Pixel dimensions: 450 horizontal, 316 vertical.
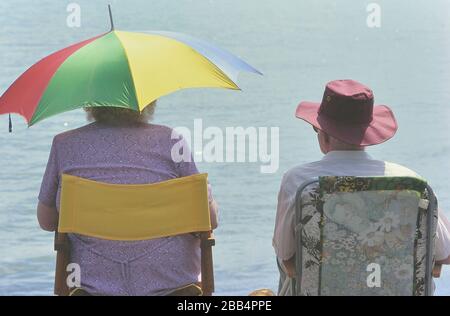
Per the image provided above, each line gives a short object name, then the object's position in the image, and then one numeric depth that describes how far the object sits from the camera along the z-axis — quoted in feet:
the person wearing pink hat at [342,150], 19.17
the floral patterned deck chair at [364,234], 18.20
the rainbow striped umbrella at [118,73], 19.05
